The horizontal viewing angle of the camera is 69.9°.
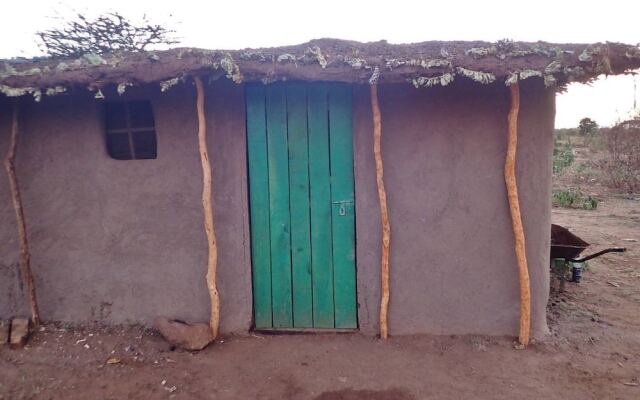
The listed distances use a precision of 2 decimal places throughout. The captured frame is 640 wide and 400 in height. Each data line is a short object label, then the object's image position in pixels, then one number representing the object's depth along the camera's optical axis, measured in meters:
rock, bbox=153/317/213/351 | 4.06
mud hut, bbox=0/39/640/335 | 4.06
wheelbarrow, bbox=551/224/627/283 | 5.17
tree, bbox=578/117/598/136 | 24.46
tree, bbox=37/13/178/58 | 6.16
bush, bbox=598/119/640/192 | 13.77
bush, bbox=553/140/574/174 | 17.01
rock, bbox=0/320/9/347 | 4.16
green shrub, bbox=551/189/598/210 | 11.48
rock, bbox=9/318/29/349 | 4.12
